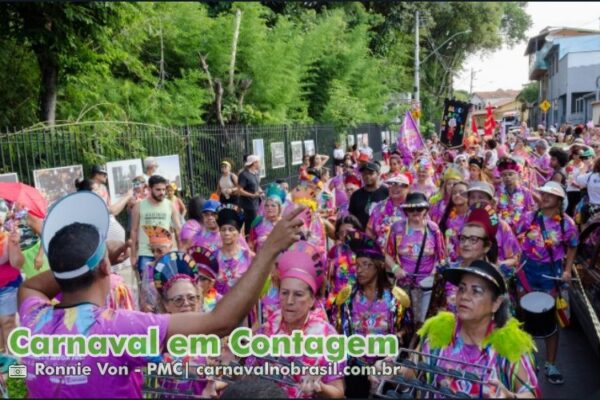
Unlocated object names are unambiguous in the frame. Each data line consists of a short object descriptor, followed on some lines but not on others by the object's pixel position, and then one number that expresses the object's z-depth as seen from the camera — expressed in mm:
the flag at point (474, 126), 16500
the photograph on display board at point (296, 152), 15641
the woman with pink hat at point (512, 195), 7164
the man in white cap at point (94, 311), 2115
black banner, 10797
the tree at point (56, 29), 9330
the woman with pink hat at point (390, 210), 6402
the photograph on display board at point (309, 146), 16391
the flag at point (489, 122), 14052
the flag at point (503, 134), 14168
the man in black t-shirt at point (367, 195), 7371
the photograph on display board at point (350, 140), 22419
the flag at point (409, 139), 10523
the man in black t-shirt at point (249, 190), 9672
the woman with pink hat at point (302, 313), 2998
